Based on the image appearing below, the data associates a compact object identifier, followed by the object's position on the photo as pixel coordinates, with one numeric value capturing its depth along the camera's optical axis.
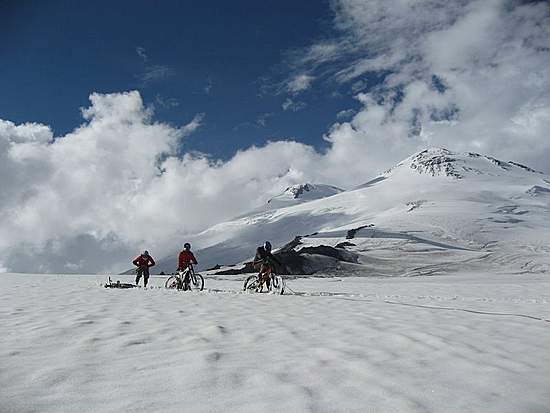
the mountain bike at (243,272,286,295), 18.20
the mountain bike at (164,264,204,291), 19.83
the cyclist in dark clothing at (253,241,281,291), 18.28
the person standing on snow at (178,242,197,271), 19.98
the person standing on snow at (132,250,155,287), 22.41
